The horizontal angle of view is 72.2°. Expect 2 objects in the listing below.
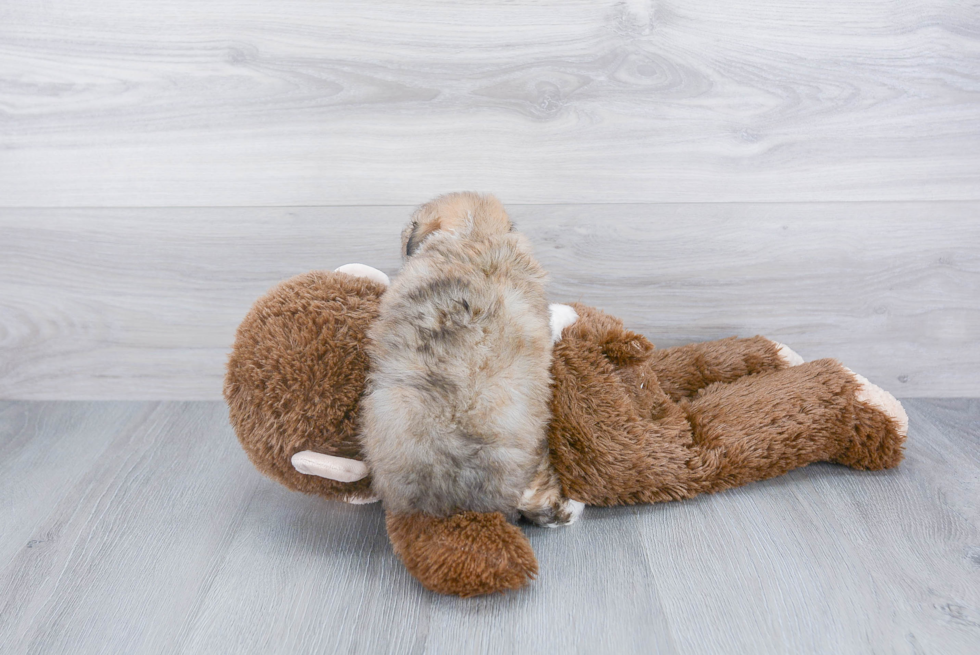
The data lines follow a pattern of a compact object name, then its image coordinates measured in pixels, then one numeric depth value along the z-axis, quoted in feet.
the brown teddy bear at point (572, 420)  2.45
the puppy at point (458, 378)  2.33
